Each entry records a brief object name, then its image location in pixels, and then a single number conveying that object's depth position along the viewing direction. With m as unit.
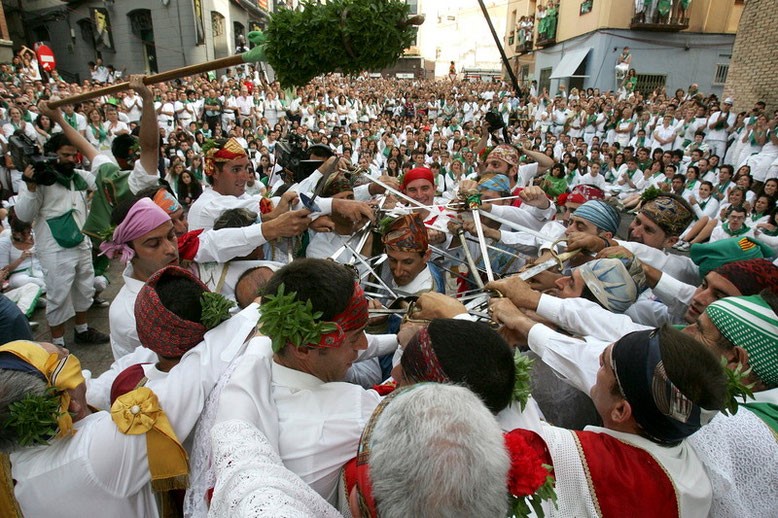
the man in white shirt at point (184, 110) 15.98
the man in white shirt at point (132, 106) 15.13
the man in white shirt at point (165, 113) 15.08
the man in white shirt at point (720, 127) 13.99
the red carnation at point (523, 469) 1.26
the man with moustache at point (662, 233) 3.79
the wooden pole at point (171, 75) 2.92
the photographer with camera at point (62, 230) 4.86
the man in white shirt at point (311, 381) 1.60
